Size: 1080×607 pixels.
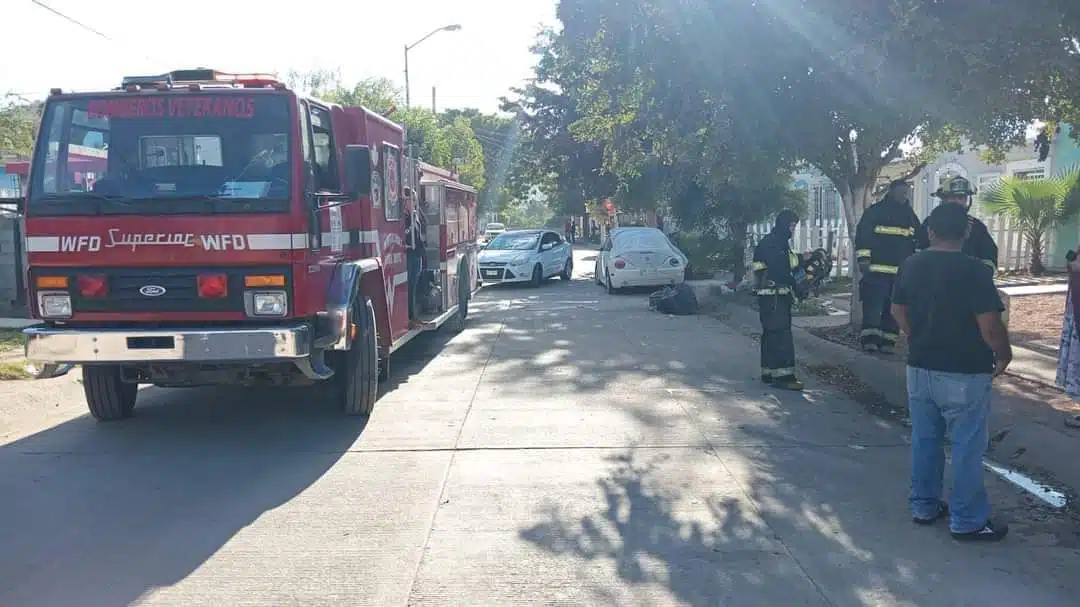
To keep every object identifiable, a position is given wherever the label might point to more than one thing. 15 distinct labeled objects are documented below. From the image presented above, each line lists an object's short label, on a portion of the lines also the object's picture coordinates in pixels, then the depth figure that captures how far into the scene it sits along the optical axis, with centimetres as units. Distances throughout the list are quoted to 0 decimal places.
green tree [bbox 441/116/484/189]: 4247
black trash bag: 1641
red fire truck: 667
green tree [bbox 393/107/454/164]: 2952
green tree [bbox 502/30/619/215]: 3447
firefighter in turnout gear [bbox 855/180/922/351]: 1015
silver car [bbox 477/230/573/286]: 2300
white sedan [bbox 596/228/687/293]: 2041
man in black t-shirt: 498
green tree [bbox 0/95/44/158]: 1847
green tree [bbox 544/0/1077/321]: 750
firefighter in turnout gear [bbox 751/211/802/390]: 900
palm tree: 1741
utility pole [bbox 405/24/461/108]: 2965
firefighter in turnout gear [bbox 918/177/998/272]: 849
